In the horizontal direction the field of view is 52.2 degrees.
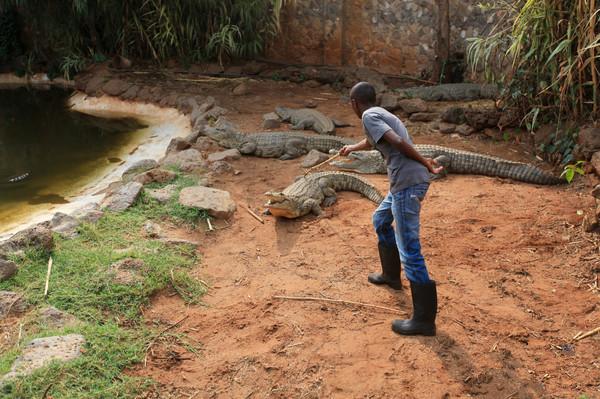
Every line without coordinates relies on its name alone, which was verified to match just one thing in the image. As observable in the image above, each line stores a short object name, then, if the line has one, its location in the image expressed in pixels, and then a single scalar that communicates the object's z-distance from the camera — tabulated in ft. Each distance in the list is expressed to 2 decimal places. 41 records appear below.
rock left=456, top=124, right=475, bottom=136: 25.63
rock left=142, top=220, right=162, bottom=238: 16.99
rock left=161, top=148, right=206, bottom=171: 22.67
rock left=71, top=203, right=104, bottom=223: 17.35
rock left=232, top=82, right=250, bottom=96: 34.34
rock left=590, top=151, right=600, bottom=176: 18.93
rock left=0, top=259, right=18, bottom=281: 14.01
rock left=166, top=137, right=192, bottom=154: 26.03
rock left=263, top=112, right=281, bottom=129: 28.89
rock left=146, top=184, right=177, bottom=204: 19.13
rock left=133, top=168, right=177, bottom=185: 20.72
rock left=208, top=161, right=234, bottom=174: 22.68
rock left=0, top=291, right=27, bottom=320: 13.00
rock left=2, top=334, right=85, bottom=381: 10.93
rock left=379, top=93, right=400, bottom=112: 29.48
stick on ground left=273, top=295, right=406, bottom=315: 13.46
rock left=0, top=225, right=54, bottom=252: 15.08
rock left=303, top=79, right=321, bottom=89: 35.50
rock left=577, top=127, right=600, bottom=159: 19.63
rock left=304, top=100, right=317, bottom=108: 31.96
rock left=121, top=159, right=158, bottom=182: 23.11
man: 11.86
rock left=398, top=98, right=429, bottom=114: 28.81
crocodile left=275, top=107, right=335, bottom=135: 27.91
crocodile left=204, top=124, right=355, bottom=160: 25.31
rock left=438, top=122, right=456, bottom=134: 26.13
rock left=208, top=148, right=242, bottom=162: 23.94
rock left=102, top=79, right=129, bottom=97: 37.35
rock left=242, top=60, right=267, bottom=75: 38.33
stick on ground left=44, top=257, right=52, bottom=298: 13.57
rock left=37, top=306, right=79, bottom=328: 12.55
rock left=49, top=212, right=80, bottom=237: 16.61
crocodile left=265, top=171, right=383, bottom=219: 18.06
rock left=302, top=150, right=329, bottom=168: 23.15
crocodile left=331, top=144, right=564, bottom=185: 20.29
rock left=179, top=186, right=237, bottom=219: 18.52
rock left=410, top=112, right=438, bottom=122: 28.17
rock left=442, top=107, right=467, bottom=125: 26.78
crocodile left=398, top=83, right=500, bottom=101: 31.04
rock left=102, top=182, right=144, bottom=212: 18.28
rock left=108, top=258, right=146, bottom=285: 14.07
